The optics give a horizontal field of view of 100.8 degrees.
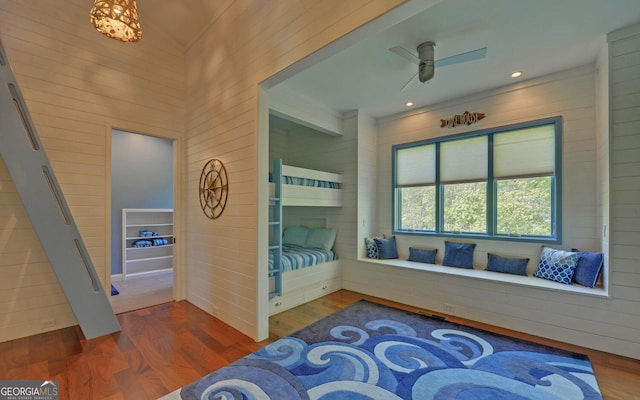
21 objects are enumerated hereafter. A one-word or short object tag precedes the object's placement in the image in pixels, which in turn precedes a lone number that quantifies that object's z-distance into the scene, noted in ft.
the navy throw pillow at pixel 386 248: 14.93
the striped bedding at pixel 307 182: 12.75
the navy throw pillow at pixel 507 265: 11.43
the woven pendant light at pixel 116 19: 6.79
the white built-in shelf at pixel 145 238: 17.30
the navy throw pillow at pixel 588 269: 9.40
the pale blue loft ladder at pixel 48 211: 8.22
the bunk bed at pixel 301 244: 11.78
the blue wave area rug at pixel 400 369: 6.72
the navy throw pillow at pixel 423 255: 13.97
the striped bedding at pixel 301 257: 12.30
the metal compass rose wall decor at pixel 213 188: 11.07
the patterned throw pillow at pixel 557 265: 9.97
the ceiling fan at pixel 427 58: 8.88
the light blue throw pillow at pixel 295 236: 16.44
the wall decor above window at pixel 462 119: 13.15
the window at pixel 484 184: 11.60
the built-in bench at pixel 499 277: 9.23
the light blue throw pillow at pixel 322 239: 15.51
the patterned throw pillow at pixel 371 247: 15.12
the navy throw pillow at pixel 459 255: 12.79
